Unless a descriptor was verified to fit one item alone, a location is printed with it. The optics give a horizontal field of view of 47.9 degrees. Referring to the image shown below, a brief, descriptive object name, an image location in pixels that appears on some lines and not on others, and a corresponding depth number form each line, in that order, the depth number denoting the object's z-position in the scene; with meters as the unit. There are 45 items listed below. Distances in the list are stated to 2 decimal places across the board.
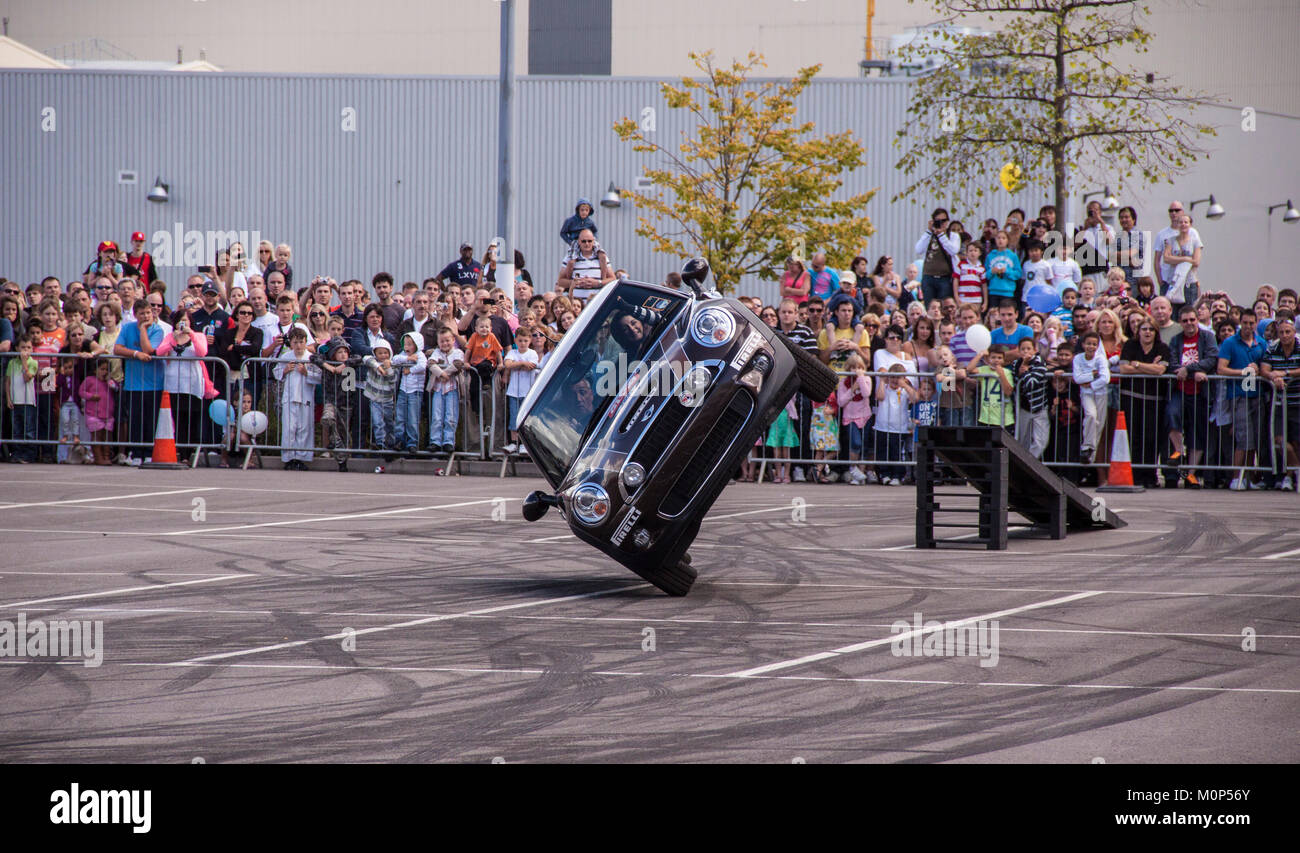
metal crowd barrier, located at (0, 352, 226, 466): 20.62
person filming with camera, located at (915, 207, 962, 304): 23.03
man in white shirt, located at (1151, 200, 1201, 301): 22.92
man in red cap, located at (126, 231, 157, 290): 26.67
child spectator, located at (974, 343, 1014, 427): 18.58
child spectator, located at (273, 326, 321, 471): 20.33
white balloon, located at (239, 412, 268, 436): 20.36
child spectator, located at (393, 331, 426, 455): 20.03
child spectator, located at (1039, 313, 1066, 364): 19.11
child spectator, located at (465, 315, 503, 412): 19.95
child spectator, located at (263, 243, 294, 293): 23.59
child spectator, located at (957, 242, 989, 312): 22.31
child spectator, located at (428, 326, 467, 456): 19.95
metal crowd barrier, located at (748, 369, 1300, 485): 18.34
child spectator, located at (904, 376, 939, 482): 18.92
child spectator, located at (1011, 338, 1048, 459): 18.58
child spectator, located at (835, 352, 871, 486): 19.06
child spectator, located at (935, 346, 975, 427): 18.77
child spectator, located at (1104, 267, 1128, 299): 20.92
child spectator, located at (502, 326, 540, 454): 19.69
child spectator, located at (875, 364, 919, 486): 19.06
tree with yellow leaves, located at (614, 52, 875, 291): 32.91
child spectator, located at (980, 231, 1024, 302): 22.45
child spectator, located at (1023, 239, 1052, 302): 22.22
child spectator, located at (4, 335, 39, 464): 20.56
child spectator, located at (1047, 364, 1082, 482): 18.65
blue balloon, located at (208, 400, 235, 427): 20.45
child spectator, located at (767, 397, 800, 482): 19.25
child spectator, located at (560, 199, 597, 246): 23.92
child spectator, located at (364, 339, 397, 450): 20.11
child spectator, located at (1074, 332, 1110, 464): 18.47
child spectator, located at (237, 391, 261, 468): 20.53
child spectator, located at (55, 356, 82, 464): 20.66
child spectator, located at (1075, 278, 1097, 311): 20.78
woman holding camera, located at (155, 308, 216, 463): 20.45
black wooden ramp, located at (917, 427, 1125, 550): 12.31
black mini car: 9.51
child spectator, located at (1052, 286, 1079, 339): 20.22
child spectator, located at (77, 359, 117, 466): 20.52
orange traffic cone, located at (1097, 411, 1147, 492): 18.09
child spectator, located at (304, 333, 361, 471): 20.25
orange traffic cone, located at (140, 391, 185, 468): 20.23
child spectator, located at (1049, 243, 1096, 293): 22.14
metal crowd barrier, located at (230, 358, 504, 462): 20.14
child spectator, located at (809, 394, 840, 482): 19.22
